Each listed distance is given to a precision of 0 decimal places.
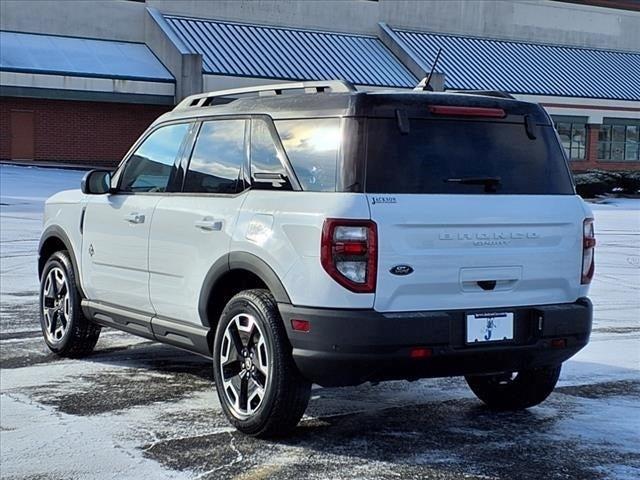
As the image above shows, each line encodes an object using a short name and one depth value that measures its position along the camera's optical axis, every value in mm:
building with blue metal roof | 33594
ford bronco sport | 5141
